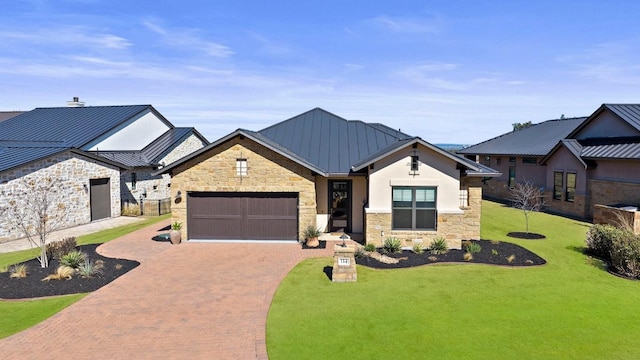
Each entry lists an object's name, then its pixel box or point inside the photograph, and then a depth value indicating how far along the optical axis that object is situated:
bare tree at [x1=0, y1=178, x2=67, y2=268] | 19.98
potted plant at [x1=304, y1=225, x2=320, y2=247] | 18.61
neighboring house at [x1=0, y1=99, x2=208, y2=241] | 22.08
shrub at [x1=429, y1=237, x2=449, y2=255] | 17.36
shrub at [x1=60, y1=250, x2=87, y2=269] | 14.50
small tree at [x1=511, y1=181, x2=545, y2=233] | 29.78
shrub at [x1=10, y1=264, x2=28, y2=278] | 13.74
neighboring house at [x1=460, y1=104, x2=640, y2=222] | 23.81
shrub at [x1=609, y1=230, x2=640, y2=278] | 14.32
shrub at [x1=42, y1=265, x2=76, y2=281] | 13.59
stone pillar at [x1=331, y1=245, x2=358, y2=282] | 13.75
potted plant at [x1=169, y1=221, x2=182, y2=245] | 19.13
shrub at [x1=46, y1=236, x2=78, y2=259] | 15.88
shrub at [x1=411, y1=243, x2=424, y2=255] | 17.48
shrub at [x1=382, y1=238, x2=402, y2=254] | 17.50
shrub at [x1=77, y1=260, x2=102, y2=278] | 13.98
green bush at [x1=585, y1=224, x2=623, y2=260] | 16.12
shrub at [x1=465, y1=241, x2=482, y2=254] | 17.38
